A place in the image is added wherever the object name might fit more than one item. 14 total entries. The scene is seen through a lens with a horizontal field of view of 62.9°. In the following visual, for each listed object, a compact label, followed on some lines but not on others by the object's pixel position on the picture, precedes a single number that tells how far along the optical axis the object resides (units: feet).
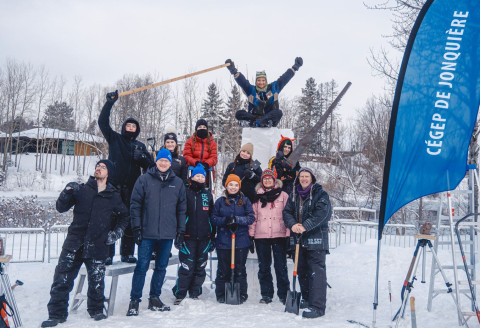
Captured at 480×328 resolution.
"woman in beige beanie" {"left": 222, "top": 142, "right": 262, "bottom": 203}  19.38
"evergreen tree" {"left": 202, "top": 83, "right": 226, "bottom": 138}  115.90
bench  15.34
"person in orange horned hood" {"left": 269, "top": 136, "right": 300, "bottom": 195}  19.75
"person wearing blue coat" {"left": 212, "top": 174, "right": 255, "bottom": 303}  17.35
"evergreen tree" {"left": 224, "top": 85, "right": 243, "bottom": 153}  71.79
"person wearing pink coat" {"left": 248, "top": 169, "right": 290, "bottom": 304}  17.38
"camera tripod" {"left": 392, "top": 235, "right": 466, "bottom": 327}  13.38
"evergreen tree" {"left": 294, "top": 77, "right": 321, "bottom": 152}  112.13
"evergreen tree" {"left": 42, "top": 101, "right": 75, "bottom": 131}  138.00
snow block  23.73
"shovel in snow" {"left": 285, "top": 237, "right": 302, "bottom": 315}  15.87
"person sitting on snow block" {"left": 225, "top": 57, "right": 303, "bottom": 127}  23.61
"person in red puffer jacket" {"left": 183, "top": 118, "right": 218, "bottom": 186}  20.56
